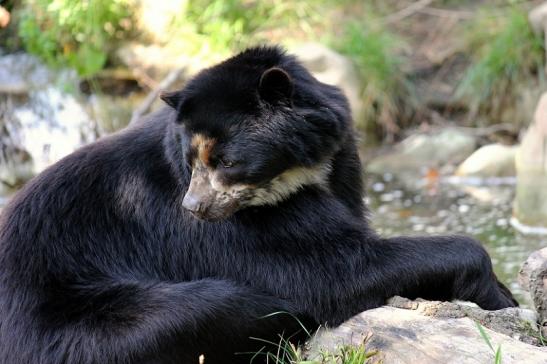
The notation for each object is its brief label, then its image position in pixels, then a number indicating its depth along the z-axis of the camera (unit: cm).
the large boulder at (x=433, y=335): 686
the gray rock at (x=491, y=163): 2092
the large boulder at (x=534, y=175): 1675
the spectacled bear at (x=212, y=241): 775
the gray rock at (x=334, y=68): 2378
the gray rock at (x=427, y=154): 2267
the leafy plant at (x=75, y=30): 2499
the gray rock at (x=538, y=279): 817
